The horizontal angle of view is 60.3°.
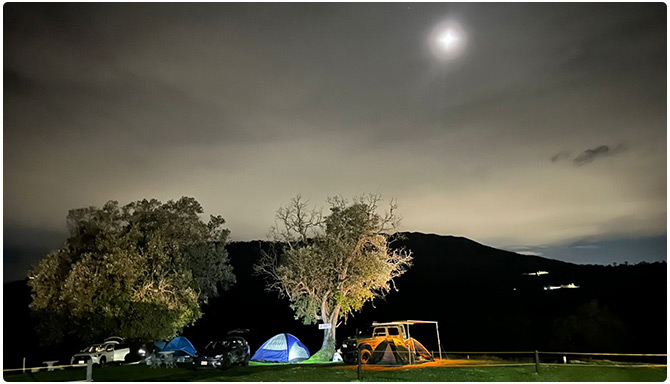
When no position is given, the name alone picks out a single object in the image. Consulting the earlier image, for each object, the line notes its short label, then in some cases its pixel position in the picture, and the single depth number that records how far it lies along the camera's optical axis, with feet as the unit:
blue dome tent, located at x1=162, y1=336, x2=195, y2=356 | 99.76
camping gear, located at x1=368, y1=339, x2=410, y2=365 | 72.95
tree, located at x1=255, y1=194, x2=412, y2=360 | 94.38
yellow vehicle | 73.15
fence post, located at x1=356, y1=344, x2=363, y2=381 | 54.08
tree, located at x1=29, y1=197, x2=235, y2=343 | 90.79
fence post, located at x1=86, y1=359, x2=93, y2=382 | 49.99
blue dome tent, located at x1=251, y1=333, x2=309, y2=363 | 89.61
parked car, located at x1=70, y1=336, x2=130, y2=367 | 79.30
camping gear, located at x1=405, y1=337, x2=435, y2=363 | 75.31
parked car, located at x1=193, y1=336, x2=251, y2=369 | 71.05
